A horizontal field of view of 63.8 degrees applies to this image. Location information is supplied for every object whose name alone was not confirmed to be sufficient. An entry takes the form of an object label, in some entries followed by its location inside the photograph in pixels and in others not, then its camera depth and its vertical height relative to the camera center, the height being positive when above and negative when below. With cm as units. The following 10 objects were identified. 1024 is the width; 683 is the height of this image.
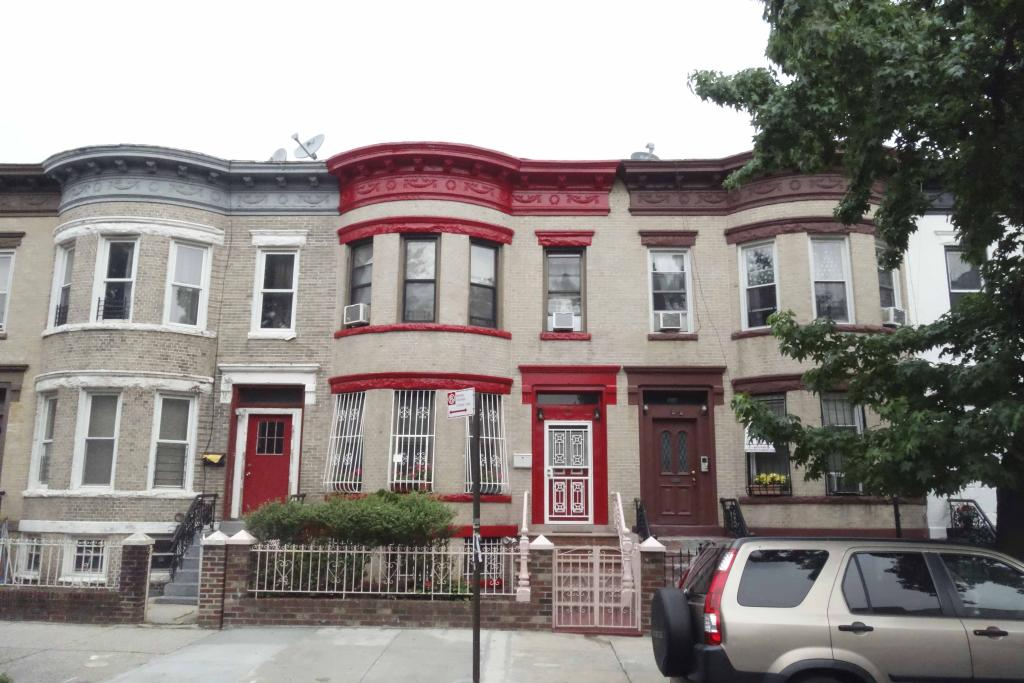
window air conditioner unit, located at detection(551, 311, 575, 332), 1623 +338
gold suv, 591 -86
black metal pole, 783 -51
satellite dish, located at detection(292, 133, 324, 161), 1811 +759
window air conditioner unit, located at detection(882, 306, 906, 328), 1562 +337
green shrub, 1160 -37
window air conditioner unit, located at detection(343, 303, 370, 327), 1582 +343
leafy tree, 705 +303
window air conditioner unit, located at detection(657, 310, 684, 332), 1614 +339
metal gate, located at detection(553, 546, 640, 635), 1052 -130
